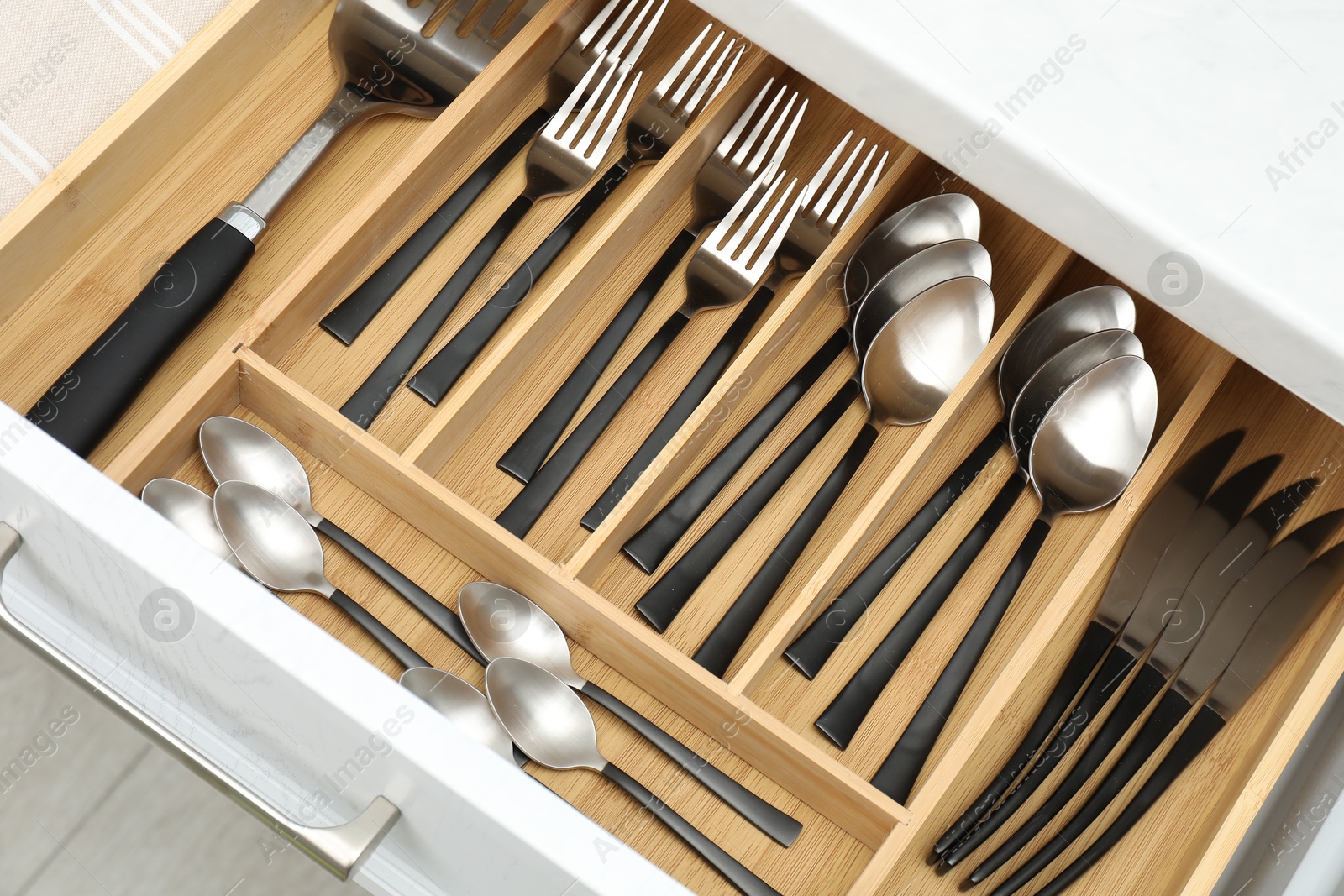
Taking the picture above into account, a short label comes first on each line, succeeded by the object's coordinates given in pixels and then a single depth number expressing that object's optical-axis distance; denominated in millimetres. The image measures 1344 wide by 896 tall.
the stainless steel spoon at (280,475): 693
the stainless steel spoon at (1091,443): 746
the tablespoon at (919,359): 776
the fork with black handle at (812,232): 760
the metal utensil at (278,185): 687
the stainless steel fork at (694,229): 755
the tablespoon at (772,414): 741
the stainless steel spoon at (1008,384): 749
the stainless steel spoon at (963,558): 718
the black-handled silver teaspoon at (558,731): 669
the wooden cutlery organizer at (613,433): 665
